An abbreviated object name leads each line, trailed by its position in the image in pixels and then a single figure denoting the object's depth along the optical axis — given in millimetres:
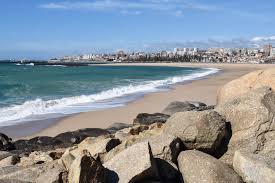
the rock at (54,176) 3695
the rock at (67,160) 4076
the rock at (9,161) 4871
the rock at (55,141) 7459
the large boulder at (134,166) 3658
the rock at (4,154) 5406
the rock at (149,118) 8397
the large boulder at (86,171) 3536
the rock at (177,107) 10335
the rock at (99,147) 4397
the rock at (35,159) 4749
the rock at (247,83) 5755
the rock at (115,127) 8783
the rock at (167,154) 3953
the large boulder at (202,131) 4206
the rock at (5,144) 7351
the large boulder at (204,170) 3663
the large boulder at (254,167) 3528
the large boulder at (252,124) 4265
